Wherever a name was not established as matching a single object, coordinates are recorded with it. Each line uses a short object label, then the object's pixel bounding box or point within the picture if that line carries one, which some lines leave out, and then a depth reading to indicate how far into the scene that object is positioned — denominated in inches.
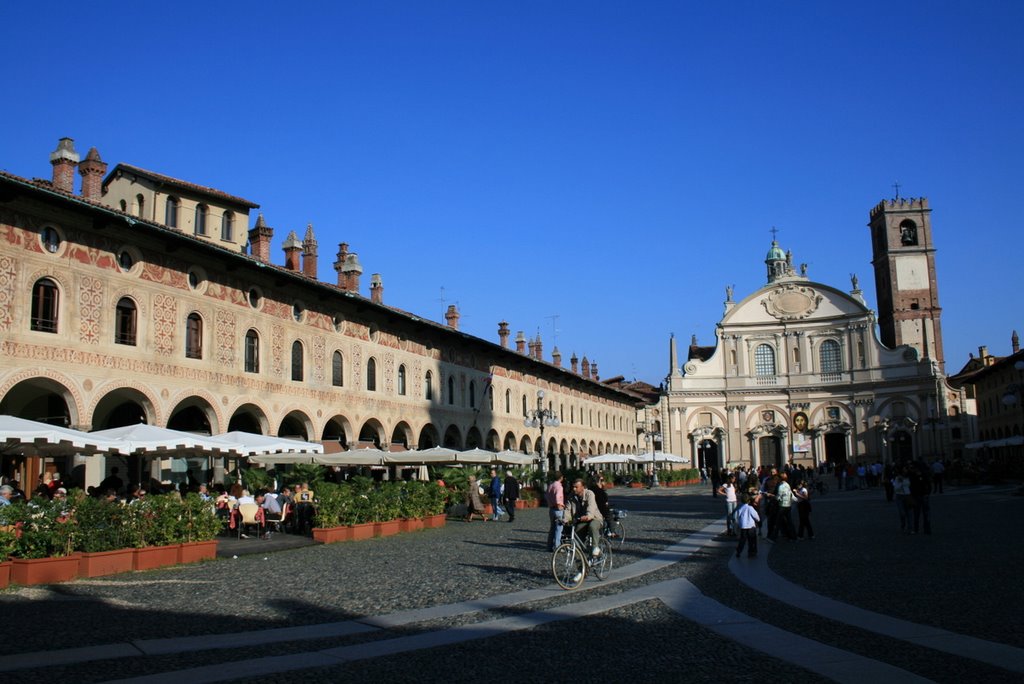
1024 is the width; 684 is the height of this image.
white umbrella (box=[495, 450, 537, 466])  1253.1
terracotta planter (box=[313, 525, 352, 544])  776.3
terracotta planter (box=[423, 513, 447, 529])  948.0
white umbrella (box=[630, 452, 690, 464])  2032.5
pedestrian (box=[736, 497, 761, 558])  603.8
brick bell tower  2842.0
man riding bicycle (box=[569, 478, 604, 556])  506.6
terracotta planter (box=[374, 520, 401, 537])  844.0
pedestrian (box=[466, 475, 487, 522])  1079.0
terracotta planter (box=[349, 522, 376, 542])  808.9
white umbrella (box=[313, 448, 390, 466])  959.0
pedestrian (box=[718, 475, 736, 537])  774.5
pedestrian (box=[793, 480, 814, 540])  738.4
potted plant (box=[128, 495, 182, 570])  576.1
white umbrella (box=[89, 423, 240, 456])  673.0
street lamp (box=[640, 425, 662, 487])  2903.3
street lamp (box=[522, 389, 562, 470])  1348.4
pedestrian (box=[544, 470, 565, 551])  561.0
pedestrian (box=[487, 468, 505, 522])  1085.1
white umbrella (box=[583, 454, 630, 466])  1924.2
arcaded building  802.8
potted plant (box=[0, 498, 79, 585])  503.8
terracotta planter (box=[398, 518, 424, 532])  892.6
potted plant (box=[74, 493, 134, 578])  540.7
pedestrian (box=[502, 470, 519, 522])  1044.5
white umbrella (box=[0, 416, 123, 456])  592.1
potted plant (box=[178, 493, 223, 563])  617.1
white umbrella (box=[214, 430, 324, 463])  802.8
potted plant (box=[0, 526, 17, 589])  492.1
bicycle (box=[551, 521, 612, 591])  474.3
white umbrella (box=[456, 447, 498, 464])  1143.9
